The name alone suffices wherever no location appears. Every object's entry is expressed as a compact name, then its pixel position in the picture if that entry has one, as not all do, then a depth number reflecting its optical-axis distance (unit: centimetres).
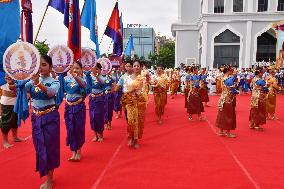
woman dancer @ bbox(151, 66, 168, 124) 929
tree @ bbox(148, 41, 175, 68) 5000
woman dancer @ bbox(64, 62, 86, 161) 524
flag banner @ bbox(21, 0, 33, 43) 484
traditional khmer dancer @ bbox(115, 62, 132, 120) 609
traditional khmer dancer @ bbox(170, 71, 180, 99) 1778
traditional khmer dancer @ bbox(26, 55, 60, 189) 392
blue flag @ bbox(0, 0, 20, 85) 464
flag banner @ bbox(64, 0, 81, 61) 570
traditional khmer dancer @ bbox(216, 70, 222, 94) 1870
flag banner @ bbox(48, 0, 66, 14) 639
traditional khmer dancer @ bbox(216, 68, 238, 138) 711
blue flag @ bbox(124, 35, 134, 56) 1552
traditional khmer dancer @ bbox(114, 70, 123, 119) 1009
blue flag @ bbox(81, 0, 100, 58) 807
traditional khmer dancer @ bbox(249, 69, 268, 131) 803
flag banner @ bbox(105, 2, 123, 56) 1081
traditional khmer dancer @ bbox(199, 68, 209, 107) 1149
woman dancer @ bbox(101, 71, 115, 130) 772
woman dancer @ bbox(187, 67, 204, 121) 955
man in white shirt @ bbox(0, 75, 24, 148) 624
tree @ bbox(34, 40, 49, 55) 2716
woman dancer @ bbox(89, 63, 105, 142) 655
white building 2666
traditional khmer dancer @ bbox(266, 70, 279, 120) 976
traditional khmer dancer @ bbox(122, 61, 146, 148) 606
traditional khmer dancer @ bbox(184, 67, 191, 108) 1004
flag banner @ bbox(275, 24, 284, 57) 1834
